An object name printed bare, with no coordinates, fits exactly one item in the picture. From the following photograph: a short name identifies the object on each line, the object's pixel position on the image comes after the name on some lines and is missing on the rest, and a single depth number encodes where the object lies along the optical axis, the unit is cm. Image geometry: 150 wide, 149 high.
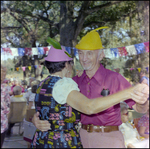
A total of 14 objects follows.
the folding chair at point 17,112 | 666
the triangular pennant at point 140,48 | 1048
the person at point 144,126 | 434
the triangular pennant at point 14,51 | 1276
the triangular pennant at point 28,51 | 1339
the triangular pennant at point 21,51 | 1303
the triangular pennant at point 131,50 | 1183
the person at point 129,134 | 394
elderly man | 241
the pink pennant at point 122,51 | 1214
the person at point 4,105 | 358
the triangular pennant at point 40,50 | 1379
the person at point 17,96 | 674
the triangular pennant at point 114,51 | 1234
